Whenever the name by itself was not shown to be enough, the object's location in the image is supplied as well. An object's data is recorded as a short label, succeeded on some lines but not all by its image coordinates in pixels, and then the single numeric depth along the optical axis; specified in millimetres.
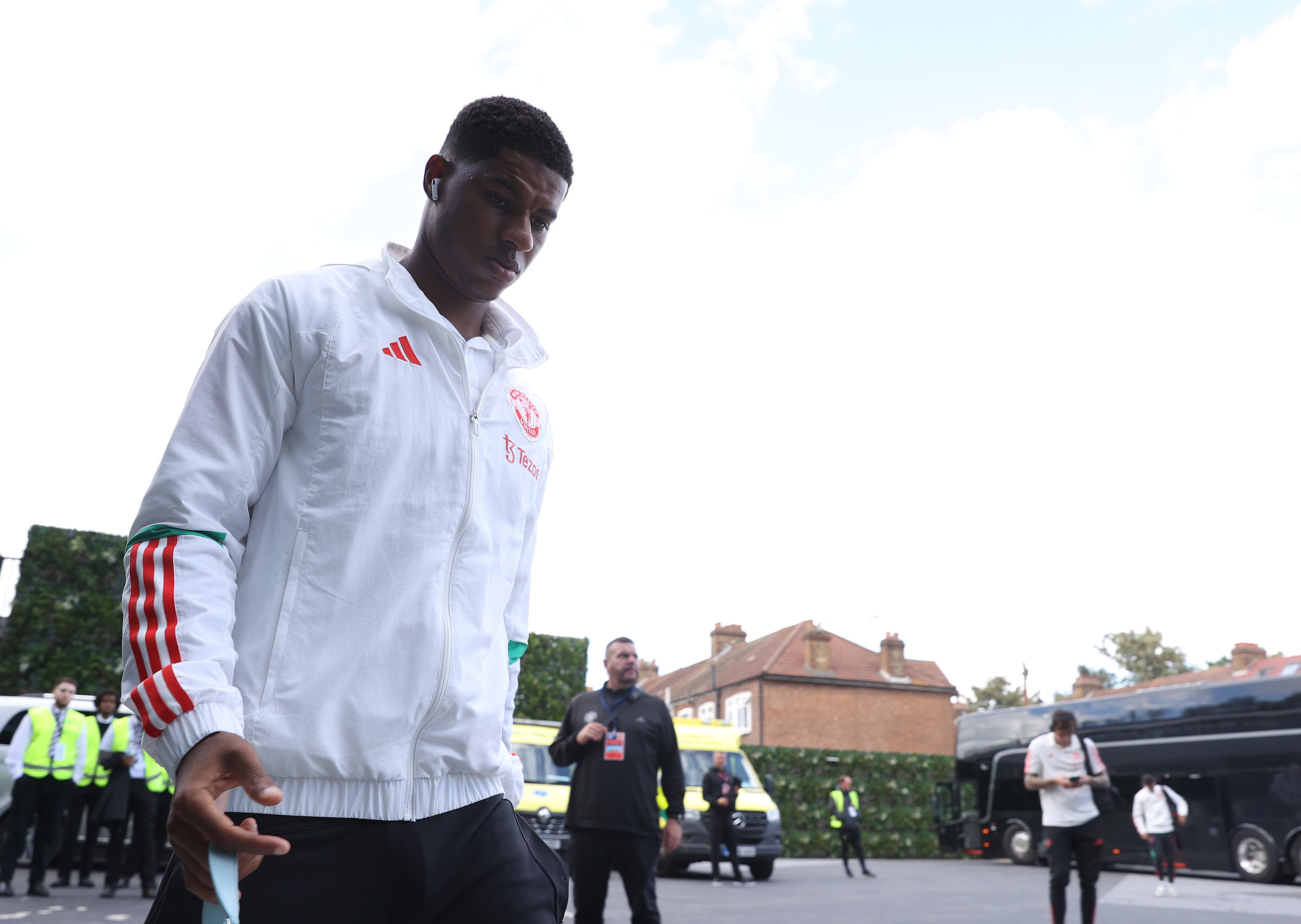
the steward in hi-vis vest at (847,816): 20219
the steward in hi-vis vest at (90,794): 11406
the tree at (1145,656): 64375
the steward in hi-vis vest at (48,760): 11016
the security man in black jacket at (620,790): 6598
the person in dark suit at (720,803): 16859
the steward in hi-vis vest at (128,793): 11242
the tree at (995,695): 68125
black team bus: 19734
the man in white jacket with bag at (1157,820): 17484
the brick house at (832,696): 46531
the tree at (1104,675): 67562
